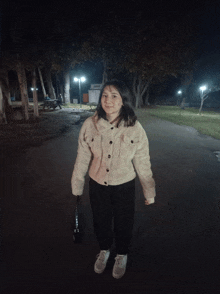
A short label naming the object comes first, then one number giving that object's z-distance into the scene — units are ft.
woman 7.38
